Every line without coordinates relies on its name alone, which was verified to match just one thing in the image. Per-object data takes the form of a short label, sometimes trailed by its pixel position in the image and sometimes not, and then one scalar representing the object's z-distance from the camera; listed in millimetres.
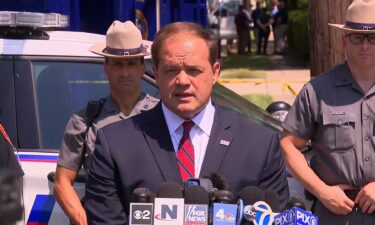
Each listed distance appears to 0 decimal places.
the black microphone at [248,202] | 4769
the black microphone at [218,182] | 5029
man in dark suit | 5220
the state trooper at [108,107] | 7161
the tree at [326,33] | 11704
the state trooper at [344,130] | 6966
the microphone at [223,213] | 4696
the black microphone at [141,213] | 4662
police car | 7999
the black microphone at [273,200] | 5014
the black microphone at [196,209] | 4696
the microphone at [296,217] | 4535
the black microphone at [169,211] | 4669
